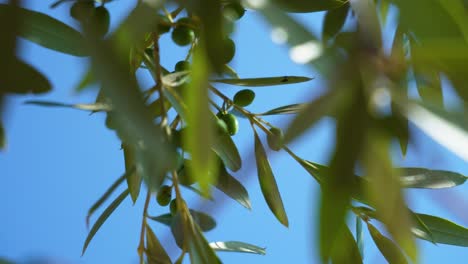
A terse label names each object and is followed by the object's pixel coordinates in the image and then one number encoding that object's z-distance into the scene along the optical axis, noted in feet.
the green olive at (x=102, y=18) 3.73
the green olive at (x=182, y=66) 3.89
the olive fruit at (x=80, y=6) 3.65
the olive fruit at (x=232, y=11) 3.85
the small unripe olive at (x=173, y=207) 3.87
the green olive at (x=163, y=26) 3.67
